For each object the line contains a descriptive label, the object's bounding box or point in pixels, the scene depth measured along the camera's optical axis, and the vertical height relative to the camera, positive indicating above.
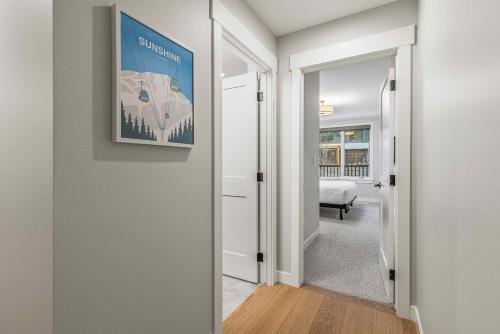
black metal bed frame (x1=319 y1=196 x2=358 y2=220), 4.98 -0.83
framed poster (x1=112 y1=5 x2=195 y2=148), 1.03 +0.37
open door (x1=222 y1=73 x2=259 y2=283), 2.41 -0.10
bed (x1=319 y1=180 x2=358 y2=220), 4.97 -0.60
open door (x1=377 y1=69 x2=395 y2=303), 2.07 -0.19
